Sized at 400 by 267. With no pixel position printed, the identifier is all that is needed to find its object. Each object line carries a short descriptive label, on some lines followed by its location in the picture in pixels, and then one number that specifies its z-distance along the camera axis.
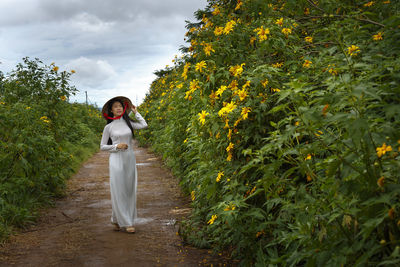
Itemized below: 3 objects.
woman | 5.75
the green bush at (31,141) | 5.97
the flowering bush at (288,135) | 1.99
